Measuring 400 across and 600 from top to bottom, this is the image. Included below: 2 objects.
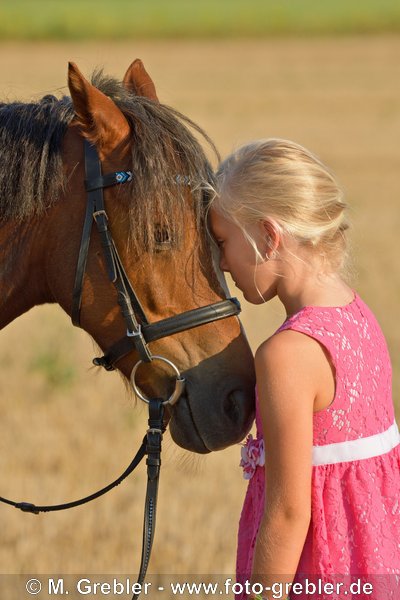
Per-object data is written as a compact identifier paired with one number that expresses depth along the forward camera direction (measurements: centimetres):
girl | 478
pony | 542
